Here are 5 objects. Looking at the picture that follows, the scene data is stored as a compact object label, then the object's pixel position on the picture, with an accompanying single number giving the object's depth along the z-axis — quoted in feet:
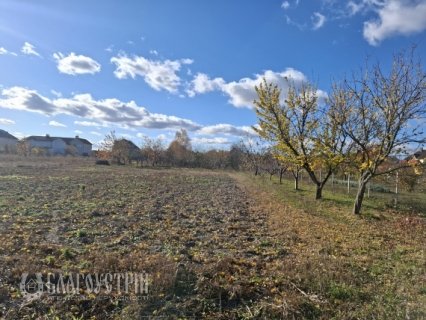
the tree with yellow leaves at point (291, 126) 62.64
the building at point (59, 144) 364.17
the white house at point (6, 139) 366.22
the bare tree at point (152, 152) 253.24
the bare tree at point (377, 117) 43.55
